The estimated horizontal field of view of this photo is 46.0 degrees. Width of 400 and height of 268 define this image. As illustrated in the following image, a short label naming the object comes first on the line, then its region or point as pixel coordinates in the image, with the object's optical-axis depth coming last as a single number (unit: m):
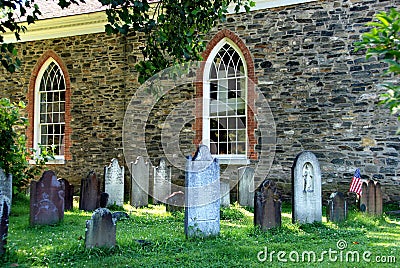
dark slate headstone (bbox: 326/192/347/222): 8.95
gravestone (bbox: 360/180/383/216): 9.95
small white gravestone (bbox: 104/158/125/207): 11.24
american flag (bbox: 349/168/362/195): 11.24
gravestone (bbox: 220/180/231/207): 10.92
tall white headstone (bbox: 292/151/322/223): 8.65
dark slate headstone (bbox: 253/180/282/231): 7.97
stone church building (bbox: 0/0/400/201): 12.00
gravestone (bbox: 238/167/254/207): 11.55
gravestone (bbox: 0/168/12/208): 9.09
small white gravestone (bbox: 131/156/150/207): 11.88
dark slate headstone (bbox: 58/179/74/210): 10.37
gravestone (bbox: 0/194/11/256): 5.97
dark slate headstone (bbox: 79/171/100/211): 10.55
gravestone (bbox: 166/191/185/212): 10.08
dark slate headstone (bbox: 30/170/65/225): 8.37
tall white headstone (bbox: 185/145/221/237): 7.54
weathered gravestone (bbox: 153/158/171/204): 12.41
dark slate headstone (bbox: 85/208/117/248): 6.28
